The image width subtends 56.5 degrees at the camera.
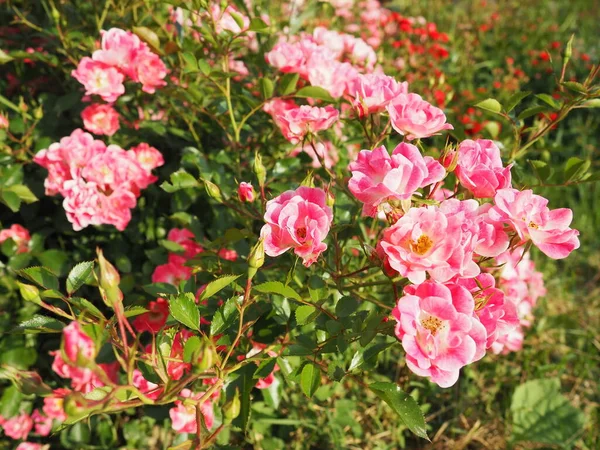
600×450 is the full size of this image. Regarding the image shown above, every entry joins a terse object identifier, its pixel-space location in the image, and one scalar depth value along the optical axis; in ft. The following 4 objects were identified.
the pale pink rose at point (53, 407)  1.58
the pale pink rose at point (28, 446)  1.61
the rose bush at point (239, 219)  0.88
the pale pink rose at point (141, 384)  1.27
